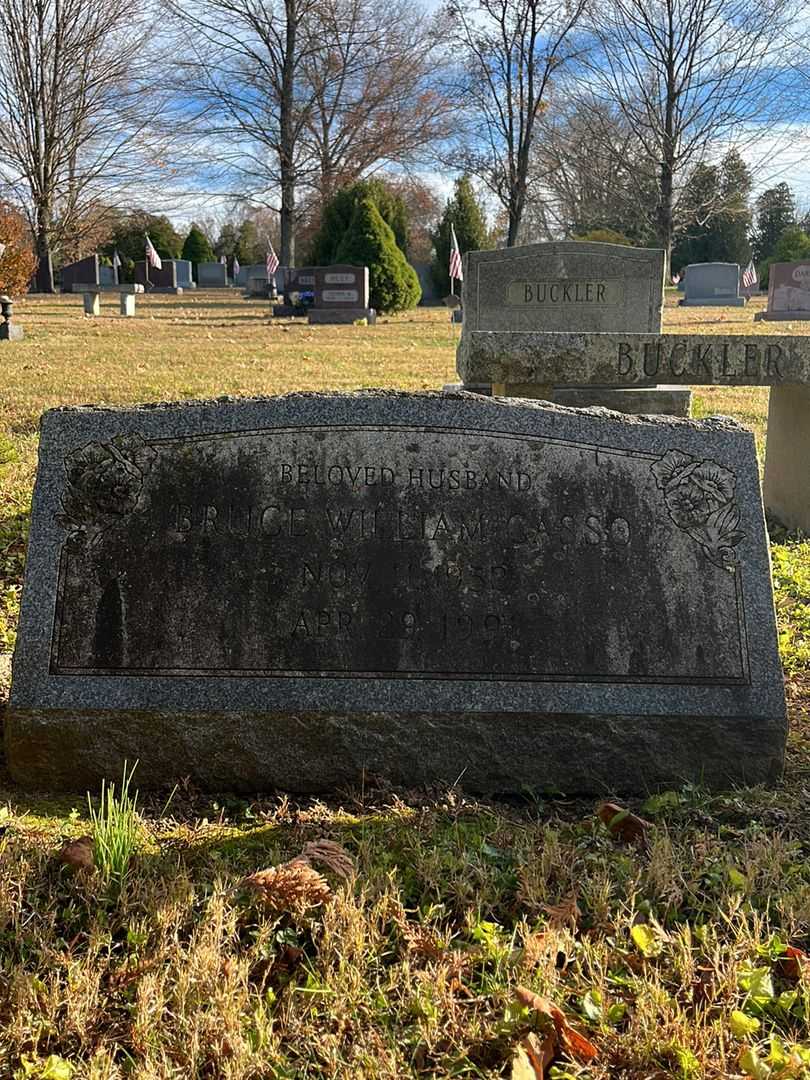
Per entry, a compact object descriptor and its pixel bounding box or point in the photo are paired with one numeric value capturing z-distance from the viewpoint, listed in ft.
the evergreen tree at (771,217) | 174.81
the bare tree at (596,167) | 110.73
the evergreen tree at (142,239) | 152.66
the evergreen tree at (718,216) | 113.60
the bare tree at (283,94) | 105.29
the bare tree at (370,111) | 112.47
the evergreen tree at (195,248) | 166.20
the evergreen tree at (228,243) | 194.29
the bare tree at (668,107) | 98.78
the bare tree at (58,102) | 109.60
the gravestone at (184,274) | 148.44
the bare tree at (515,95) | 105.19
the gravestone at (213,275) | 162.50
